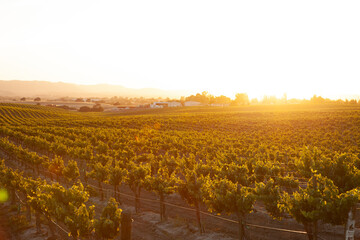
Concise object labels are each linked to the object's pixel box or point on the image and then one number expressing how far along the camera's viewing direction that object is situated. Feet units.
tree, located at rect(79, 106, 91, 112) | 632.79
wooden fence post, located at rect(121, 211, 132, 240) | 40.62
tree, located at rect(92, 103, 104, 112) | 638.04
